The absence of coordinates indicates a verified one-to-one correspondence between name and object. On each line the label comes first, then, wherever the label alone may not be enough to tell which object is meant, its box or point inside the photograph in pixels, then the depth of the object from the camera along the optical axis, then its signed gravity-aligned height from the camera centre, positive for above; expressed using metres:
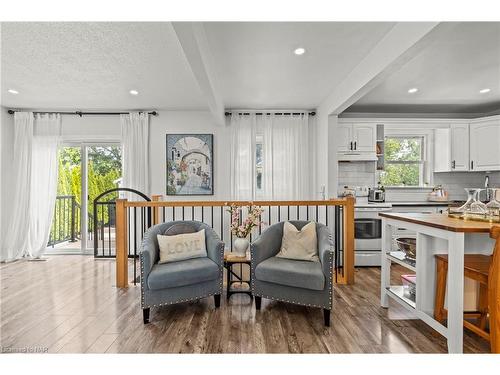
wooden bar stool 1.76 -0.72
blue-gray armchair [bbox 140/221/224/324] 2.50 -0.83
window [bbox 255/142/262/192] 4.99 +0.41
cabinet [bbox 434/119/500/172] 4.48 +0.65
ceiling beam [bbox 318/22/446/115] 2.15 +1.17
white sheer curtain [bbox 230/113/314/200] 4.93 +0.53
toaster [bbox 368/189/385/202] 4.69 -0.16
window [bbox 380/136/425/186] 5.02 +0.46
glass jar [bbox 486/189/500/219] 2.11 -0.19
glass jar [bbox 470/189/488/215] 2.21 -0.18
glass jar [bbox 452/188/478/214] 2.34 -0.14
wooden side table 2.83 -0.86
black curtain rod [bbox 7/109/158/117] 4.91 +1.29
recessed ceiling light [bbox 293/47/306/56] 2.83 +1.39
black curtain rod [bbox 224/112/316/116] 4.97 +1.30
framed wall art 4.96 +0.39
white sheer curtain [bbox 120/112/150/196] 4.82 +0.62
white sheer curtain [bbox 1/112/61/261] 4.77 +0.09
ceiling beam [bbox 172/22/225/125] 1.95 +1.08
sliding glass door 5.06 +0.00
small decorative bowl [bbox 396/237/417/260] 2.50 -0.55
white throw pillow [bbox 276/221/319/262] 2.82 -0.60
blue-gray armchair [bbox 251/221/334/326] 2.43 -0.81
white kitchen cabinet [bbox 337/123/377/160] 4.57 +0.72
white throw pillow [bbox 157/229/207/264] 2.80 -0.62
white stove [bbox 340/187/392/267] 4.23 -0.75
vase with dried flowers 2.92 -0.43
